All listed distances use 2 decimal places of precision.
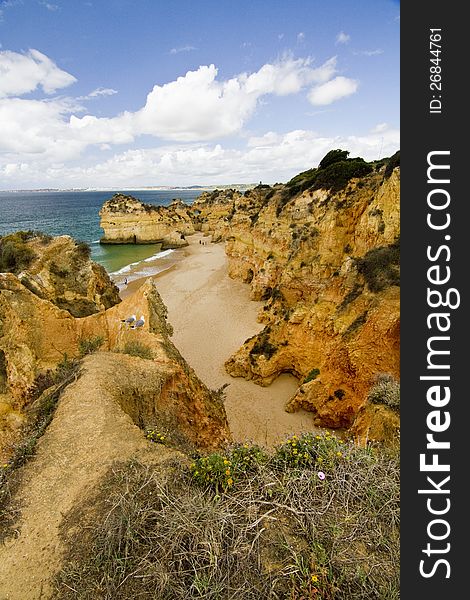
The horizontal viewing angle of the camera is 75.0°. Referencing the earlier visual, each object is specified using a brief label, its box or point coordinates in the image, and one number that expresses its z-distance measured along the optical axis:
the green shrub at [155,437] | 5.13
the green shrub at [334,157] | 25.84
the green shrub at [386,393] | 7.76
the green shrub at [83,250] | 14.56
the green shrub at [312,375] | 12.88
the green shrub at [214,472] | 3.73
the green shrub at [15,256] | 13.73
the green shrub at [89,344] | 9.44
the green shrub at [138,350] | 8.16
